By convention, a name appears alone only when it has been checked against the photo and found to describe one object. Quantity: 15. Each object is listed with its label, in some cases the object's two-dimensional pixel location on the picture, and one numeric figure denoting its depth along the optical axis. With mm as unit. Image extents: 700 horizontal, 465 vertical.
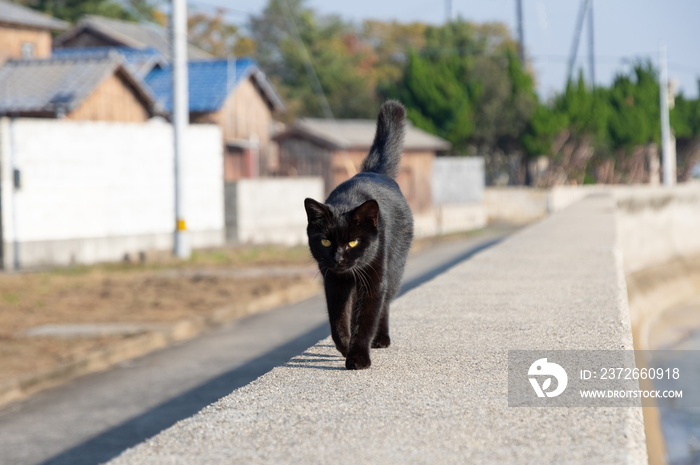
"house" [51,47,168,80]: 36262
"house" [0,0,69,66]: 38500
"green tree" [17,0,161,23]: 51500
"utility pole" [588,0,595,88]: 73688
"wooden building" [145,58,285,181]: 34938
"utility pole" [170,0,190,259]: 19875
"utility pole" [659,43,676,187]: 42438
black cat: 4551
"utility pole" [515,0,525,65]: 57381
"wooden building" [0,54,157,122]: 26531
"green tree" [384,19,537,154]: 47750
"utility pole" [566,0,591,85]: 54253
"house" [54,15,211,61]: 44188
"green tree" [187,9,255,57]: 63562
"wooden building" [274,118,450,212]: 36562
